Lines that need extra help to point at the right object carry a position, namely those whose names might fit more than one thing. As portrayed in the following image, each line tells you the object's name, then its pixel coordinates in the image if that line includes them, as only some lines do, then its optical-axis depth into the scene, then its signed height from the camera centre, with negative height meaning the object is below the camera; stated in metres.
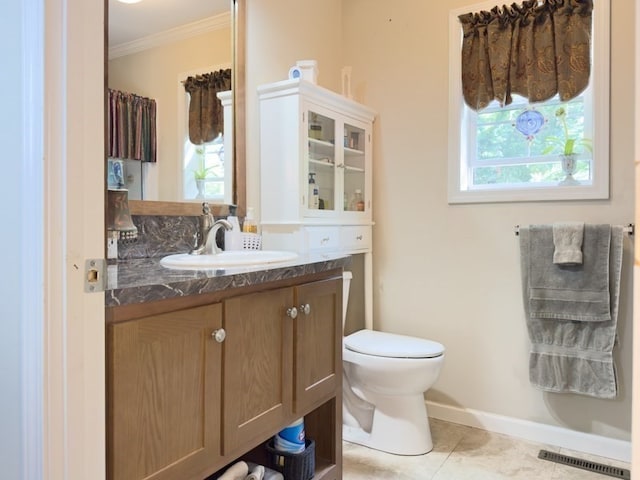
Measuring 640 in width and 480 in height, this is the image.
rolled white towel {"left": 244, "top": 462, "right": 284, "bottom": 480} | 1.38 -0.76
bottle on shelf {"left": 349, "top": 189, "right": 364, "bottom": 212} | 2.52 +0.14
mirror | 1.61 +0.62
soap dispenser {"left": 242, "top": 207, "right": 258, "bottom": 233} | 2.03 +0.02
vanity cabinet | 0.91 -0.37
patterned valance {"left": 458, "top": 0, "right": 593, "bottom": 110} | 2.09 +0.85
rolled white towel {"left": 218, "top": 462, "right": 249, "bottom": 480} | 1.28 -0.69
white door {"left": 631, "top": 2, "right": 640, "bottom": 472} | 0.46 -0.12
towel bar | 2.01 +0.00
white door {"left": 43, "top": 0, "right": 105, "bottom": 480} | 0.67 +0.00
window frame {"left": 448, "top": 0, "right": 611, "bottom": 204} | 2.05 +0.45
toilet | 2.01 -0.73
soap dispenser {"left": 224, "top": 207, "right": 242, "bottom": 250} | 1.89 -0.04
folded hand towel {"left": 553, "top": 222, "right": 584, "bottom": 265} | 2.01 -0.06
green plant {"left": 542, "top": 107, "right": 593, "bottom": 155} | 2.13 +0.41
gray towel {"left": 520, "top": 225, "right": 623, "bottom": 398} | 2.00 -0.52
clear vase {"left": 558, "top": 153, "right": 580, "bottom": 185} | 2.14 +0.29
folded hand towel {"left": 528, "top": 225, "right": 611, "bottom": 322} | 2.01 -0.23
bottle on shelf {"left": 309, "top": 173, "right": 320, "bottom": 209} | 2.18 +0.17
